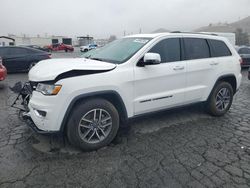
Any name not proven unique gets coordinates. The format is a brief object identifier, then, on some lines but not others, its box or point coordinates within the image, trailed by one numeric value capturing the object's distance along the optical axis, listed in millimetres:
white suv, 2955
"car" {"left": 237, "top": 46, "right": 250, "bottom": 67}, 12609
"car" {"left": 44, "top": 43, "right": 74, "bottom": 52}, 38238
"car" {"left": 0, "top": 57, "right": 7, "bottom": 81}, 7306
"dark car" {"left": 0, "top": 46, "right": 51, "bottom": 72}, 10148
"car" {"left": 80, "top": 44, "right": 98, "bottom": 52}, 38991
